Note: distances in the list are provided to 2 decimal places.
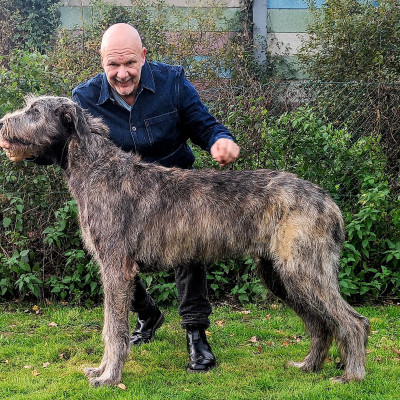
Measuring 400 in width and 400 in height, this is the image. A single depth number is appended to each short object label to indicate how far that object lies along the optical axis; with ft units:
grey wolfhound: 13.42
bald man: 15.19
